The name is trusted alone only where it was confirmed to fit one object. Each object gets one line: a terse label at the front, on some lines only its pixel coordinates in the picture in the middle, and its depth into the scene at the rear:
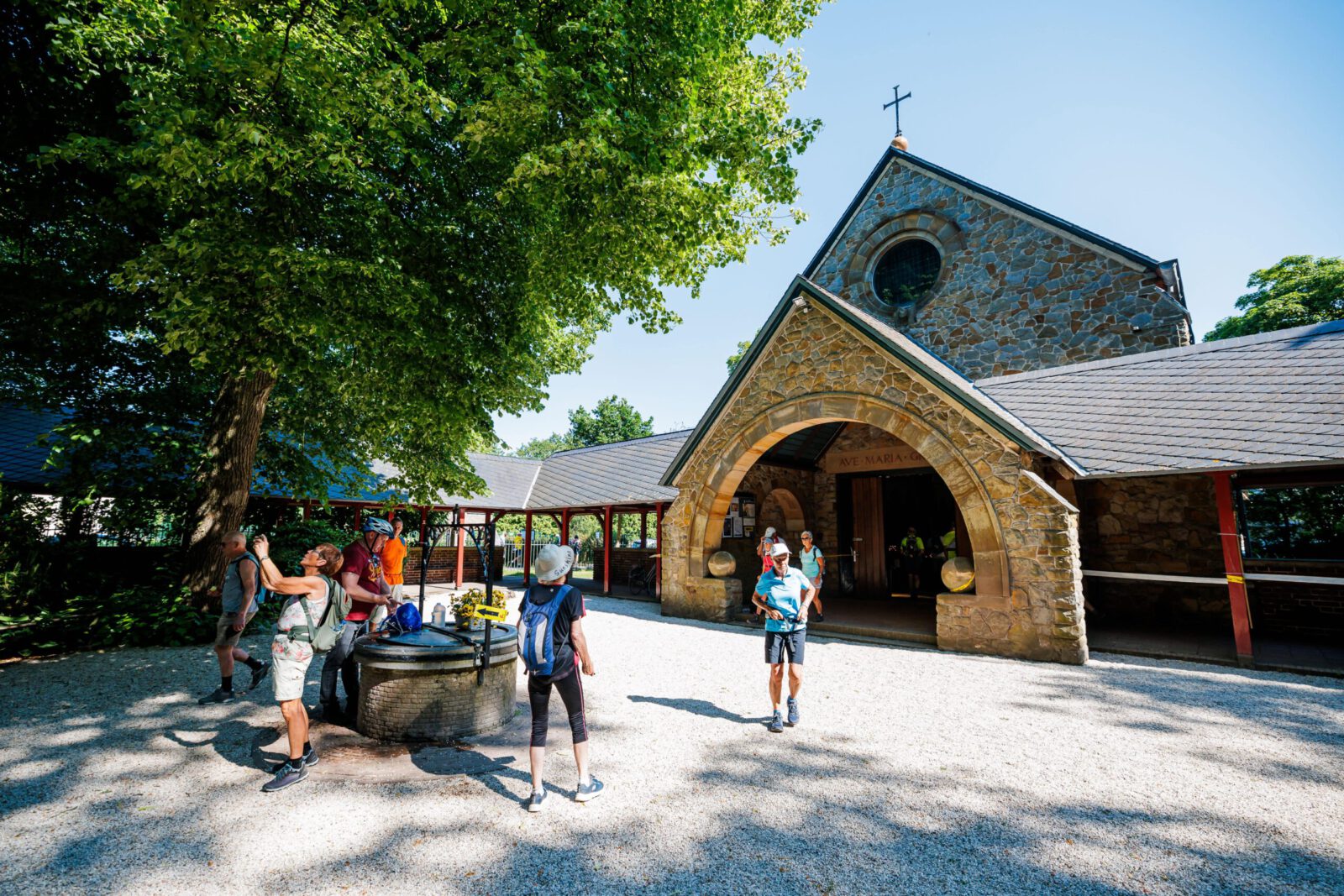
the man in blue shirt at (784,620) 5.21
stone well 4.84
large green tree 5.55
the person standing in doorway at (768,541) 8.89
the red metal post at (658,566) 15.00
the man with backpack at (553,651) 3.74
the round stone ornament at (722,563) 11.38
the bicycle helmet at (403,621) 5.44
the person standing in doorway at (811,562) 9.55
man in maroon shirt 5.36
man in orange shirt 8.46
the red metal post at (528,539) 19.14
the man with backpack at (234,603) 6.15
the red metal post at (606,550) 16.94
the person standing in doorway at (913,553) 13.20
